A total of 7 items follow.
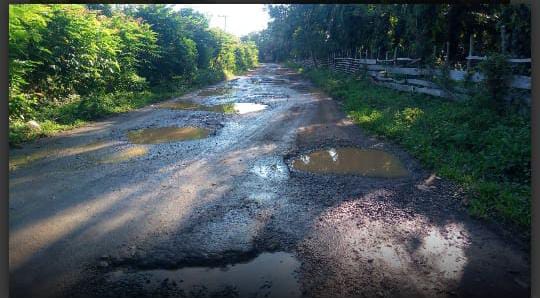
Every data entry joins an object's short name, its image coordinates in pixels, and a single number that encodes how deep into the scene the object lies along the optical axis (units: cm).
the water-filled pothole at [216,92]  1708
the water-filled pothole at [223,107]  1243
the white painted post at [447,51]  1146
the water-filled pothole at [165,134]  830
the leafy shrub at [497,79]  763
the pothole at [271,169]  602
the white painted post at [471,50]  971
